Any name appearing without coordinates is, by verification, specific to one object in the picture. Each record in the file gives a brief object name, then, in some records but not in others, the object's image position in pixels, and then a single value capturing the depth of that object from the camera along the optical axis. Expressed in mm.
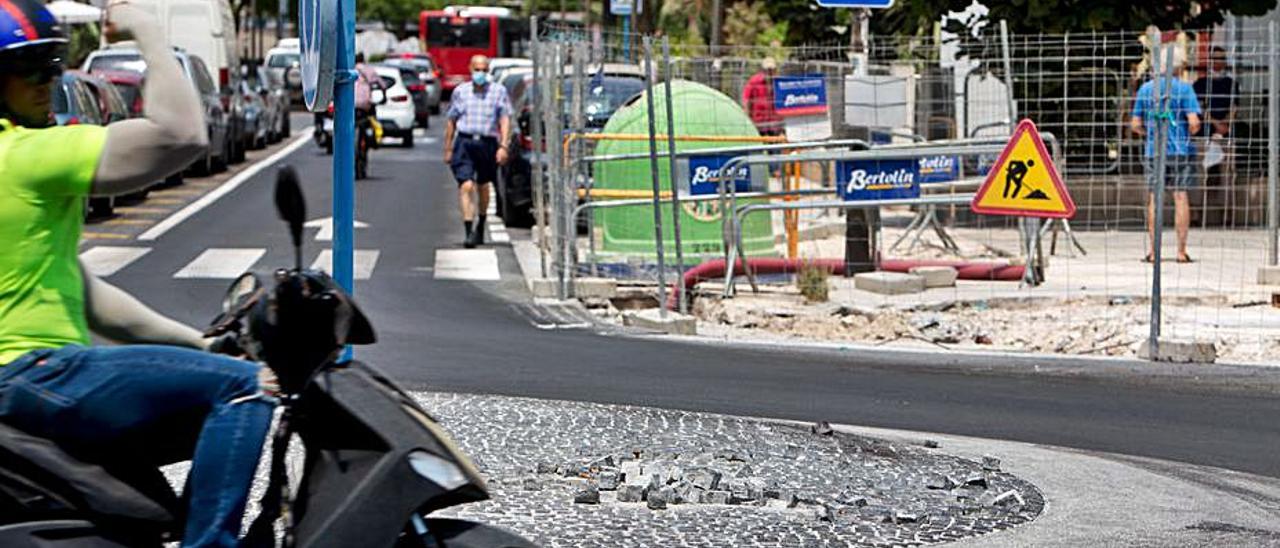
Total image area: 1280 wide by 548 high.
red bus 75375
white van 40250
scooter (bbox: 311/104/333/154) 35344
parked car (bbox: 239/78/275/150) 37188
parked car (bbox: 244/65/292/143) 40969
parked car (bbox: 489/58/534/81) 30283
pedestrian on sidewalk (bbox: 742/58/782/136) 19094
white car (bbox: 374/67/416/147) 41625
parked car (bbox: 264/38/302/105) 47756
